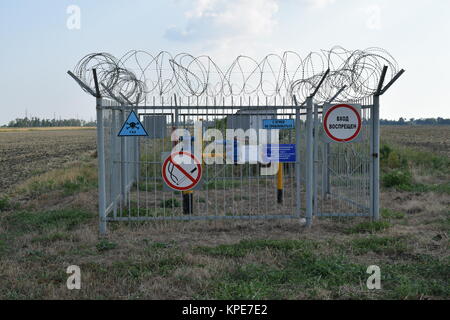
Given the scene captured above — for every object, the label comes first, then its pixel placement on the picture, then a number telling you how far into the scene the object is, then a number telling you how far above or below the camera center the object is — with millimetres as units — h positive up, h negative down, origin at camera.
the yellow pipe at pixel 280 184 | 10273 -1176
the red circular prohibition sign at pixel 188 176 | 7996 -755
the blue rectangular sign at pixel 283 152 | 8294 -380
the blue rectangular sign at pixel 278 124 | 8836 +123
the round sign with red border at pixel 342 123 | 8408 +123
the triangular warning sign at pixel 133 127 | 7836 +77
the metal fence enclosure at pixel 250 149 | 7961 -351
